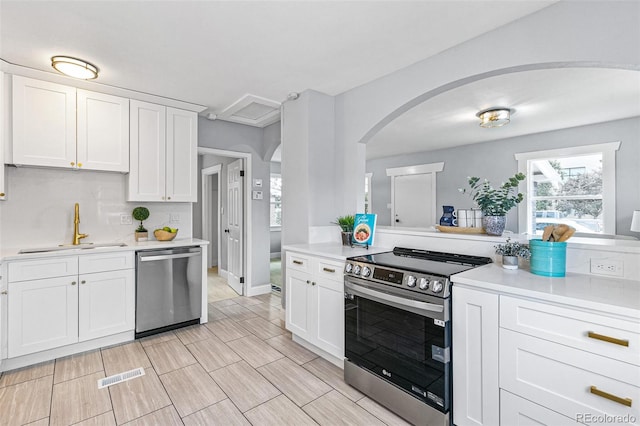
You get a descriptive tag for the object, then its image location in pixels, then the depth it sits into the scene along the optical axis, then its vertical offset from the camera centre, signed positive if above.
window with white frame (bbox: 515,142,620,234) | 4.40 +0.39
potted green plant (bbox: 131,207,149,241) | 3.33 -0.06
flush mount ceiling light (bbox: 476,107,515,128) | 3.79 +1.26
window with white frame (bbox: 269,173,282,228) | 7.94 +0.41
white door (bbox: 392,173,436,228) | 6.50 +0.27
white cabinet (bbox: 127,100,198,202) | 3.21 +0.66
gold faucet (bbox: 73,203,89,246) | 3.02 -0.18
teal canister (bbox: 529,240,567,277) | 1.63 -0.25
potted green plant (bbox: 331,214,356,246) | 2.87 -0.15
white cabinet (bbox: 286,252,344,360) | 2.34 -0.77
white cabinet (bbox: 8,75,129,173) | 2.64 +0.82
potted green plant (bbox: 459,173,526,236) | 2.14 +0.05
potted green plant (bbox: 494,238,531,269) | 1.81 -0.25
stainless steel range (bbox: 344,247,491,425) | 1.65 -0.74
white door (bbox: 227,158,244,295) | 4.50 -0.19
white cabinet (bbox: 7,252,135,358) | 2.38 -0.79
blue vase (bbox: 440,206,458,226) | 2.54 -0.05
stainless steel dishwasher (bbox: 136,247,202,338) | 2.93 -0.80
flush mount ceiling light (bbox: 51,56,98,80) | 2.41 +1.22
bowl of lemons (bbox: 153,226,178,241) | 3.30 -0.24
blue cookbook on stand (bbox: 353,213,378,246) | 2.71 -0.15
